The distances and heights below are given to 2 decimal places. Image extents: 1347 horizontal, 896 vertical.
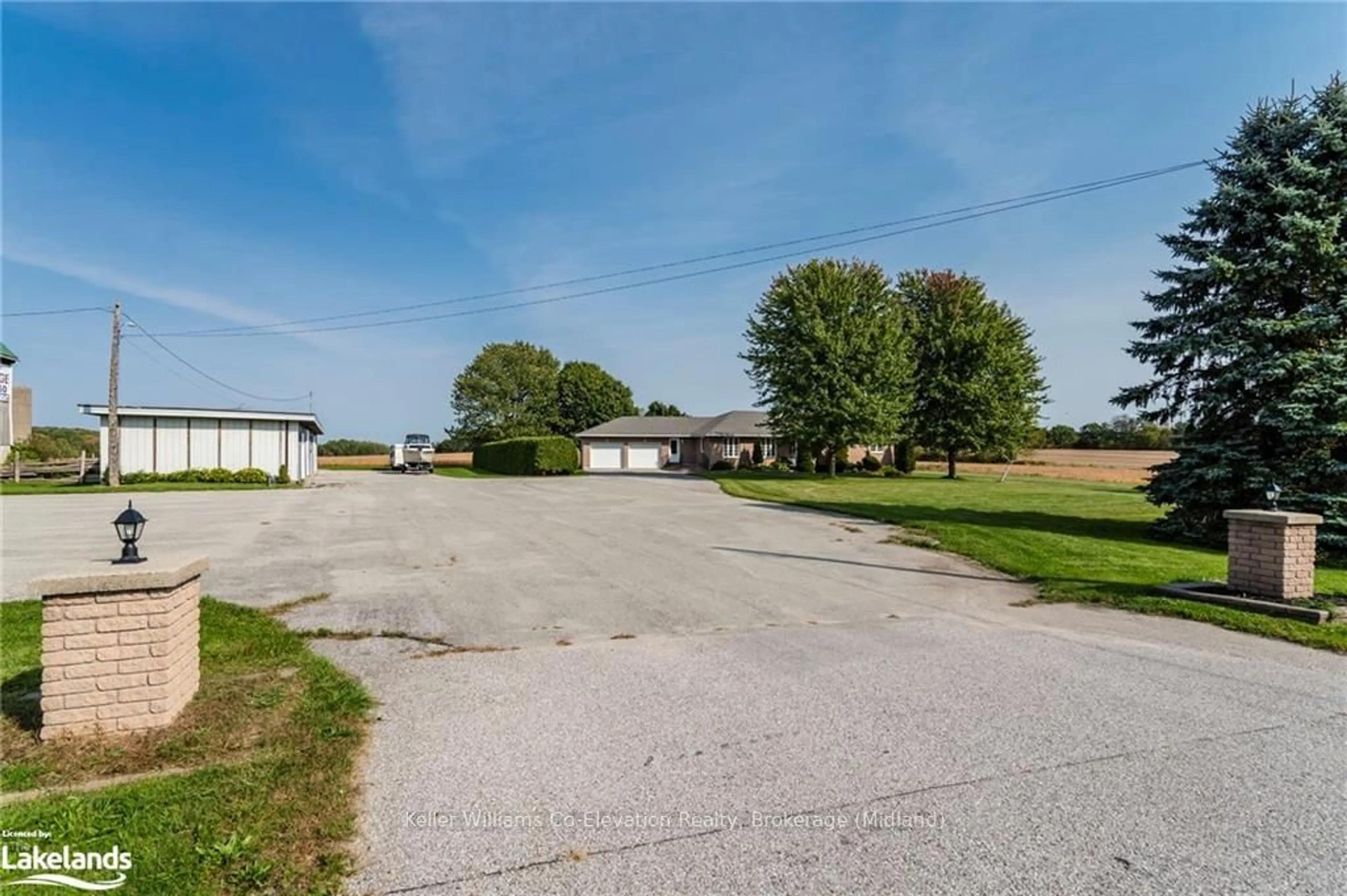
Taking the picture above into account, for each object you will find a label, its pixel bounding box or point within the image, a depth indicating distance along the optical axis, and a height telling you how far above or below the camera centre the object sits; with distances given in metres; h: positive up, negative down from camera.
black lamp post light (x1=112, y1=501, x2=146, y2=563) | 3.96 -0.57
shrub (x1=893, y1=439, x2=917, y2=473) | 39.25 -0.57
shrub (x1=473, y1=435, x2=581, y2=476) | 38.16 -0.75
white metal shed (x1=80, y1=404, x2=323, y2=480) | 27.16 +0.02
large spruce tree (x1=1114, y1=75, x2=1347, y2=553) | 11.23 +2.08
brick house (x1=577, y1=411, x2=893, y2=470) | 45.75 +0.01
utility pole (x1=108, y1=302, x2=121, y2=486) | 24.70 +0.96
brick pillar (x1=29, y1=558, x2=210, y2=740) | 3.55 -1.12
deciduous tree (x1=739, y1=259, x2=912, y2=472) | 30.61 +4.08
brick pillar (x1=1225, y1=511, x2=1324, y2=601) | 7.02 -1.07
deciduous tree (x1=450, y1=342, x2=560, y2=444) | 58.75 +3.99
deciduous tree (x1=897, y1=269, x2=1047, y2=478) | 33.00 +3.33
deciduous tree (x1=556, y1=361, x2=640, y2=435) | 60.81 +3.90
